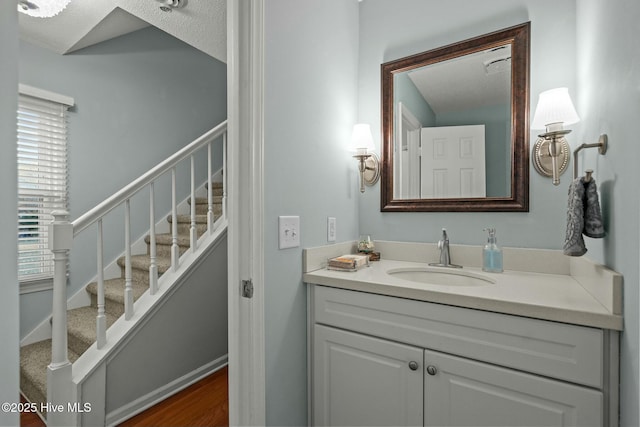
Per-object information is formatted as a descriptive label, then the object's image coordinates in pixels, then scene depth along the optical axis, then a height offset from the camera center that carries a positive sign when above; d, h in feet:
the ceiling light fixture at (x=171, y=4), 5.51 +3.80
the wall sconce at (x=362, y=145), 5.17 +1.13
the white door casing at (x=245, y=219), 3.56 -0.10
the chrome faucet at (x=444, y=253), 4.82 -0.66
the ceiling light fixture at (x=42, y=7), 5.23 +3.56
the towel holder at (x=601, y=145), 2.94 +0.66
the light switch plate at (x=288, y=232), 3.91 -0.27
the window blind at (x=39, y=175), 7.33 +0.89
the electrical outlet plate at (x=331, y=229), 4.88 -0.29
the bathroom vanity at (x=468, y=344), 2.70 -1.41
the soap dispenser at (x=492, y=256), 4.41 -0.65
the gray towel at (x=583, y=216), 2.94 -0.04
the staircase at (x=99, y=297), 4.98 -1.96
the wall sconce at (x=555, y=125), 3.68 +1.09
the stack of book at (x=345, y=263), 4.44 -0.77
